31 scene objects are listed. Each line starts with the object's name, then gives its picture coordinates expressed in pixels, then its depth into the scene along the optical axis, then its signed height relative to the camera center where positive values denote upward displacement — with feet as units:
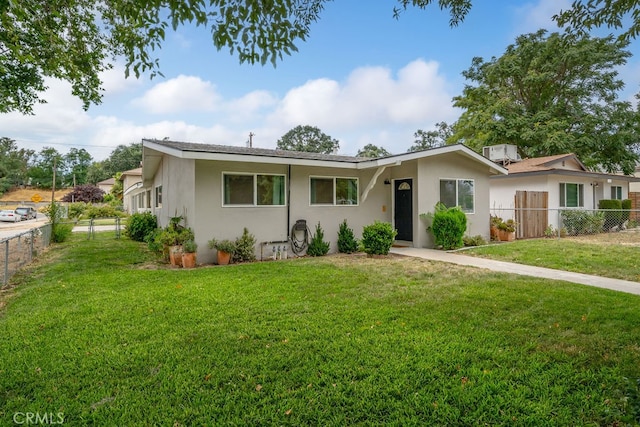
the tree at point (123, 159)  190.29 +32.49
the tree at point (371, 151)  144.97 +28.31
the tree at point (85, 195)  130.62 +8.98
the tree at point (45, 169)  195.83 +28.83
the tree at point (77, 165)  199.77 +32.77
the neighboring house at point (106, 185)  170.95 +16.21
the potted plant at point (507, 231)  41.12 -1.80
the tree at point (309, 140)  167.84 +37.36
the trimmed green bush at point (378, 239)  30.09 -1.94
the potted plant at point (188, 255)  26.66 -2.84
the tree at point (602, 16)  12.29 +7.34
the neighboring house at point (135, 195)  59.47 +5.15
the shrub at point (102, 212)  99.10 +1.77
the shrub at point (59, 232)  42.86 -1.71
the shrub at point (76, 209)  95.47 +2.47
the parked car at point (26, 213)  100.54 +1.67
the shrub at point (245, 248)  28.81 -2.55
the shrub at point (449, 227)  33.68 -1.07
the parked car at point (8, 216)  91.09 +0.71
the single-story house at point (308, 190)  28.58 +2.56
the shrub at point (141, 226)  46.91 -1.10
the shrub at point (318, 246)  32.04 -2.68
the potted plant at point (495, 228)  41.73 -1.46
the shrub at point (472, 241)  36.88 -2.65
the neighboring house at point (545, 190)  44.98 +3.83
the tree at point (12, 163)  186.19 +31.46
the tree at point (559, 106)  72.33 +24.24
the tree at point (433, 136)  134.92 +31.44
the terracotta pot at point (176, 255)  27.36 -2.92
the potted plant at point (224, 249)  28.04 -2.55
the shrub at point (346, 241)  33.53 -2.33
